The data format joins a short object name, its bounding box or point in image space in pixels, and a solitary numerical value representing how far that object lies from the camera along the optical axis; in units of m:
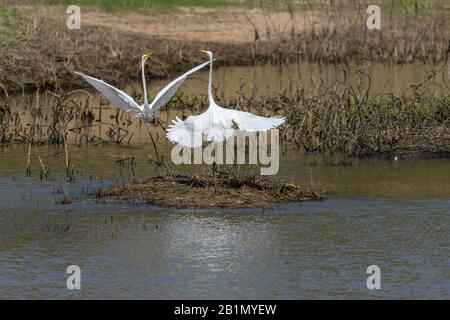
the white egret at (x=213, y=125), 12.78
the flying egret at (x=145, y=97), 13.09
